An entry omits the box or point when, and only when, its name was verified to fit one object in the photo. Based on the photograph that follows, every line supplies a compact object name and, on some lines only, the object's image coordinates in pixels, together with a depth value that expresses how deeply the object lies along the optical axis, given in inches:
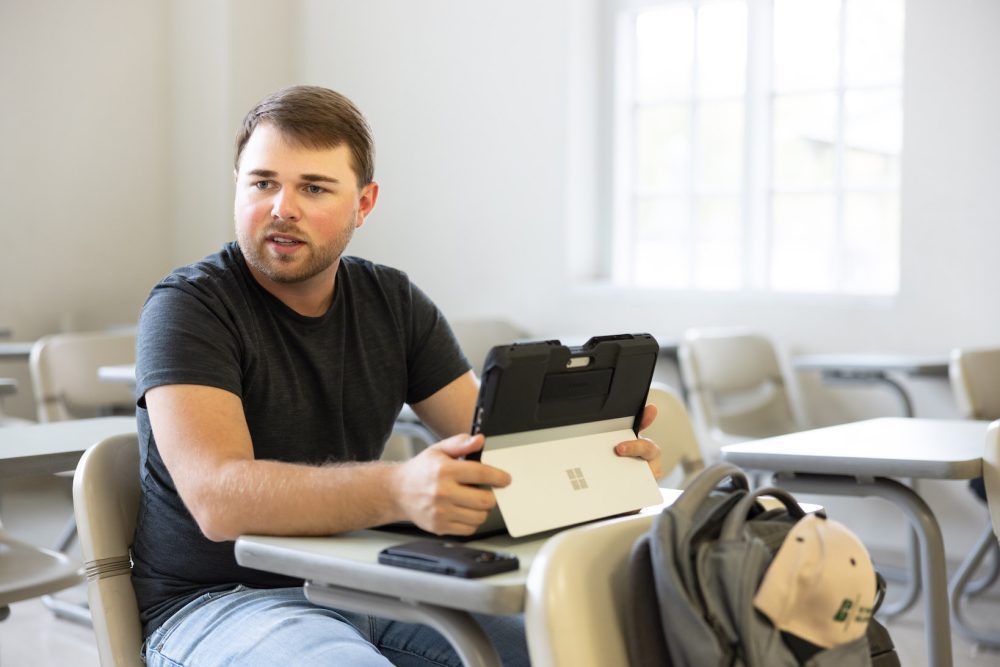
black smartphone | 43.3
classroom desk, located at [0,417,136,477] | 76.7
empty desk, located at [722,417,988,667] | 78.1
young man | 50.8
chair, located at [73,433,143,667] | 58.2
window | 173.5
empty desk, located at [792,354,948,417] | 145.9
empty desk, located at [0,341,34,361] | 170.6
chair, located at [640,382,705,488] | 94.1
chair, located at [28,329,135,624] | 134.2
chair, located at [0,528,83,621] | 80.2
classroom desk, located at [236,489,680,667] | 42.4
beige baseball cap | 43.2
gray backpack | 42.4
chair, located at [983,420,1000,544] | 76.7
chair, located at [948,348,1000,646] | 124.3
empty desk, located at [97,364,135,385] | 128.8
